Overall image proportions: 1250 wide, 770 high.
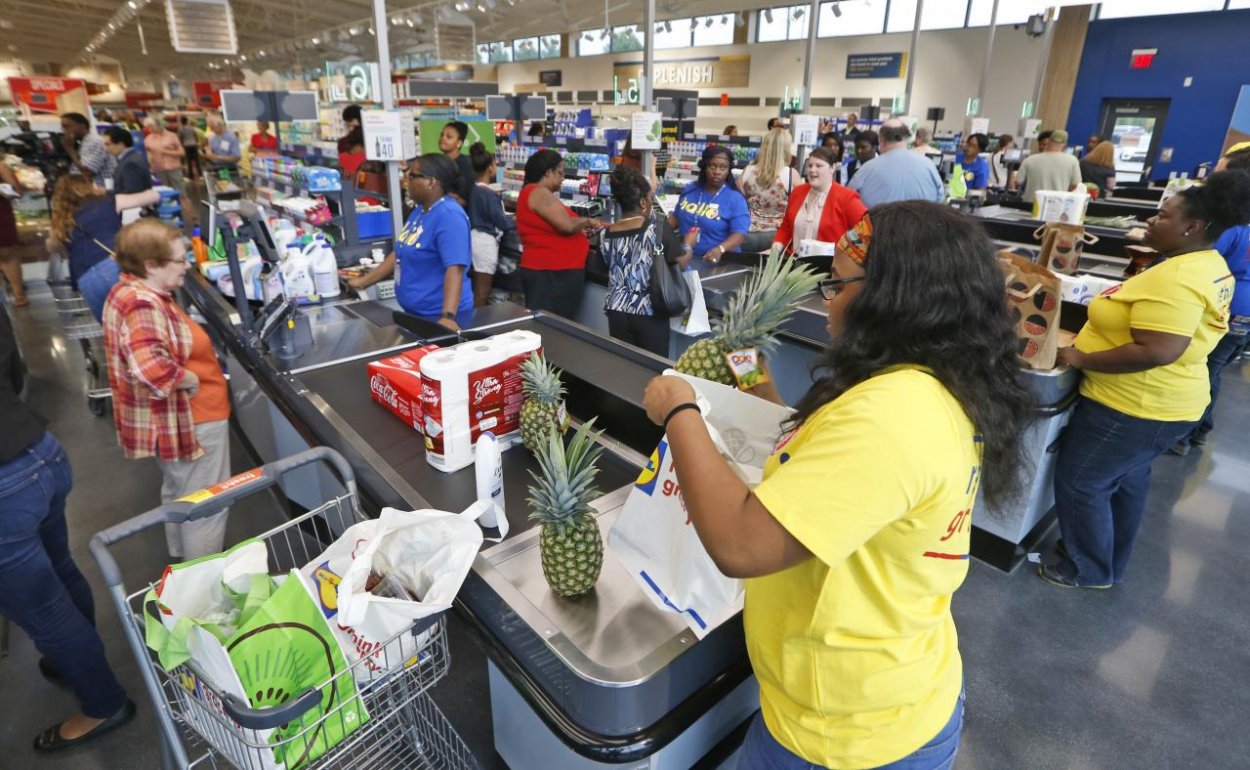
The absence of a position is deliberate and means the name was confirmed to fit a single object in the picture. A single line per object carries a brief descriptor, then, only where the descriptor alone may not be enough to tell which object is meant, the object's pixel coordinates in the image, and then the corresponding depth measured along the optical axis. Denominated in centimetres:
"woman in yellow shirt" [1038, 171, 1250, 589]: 240
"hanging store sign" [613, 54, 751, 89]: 1922
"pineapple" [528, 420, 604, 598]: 133
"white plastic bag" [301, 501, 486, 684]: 127
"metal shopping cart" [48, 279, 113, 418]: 411
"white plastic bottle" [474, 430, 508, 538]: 157
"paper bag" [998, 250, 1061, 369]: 269
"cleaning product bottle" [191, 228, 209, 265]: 421
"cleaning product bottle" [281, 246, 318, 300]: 334
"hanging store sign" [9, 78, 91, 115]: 1158
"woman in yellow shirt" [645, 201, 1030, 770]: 91
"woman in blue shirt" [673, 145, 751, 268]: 449
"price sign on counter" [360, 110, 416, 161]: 385
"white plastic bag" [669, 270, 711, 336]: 329
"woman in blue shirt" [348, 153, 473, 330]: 316
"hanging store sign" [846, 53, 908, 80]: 1581
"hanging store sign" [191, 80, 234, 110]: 1354
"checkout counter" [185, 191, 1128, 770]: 130
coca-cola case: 210
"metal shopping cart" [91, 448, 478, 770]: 119
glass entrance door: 1297
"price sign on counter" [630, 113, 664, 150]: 500
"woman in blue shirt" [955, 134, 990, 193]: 900
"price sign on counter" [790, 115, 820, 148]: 602
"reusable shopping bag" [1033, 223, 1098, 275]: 386
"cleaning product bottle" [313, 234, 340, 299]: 350
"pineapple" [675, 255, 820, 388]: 169
